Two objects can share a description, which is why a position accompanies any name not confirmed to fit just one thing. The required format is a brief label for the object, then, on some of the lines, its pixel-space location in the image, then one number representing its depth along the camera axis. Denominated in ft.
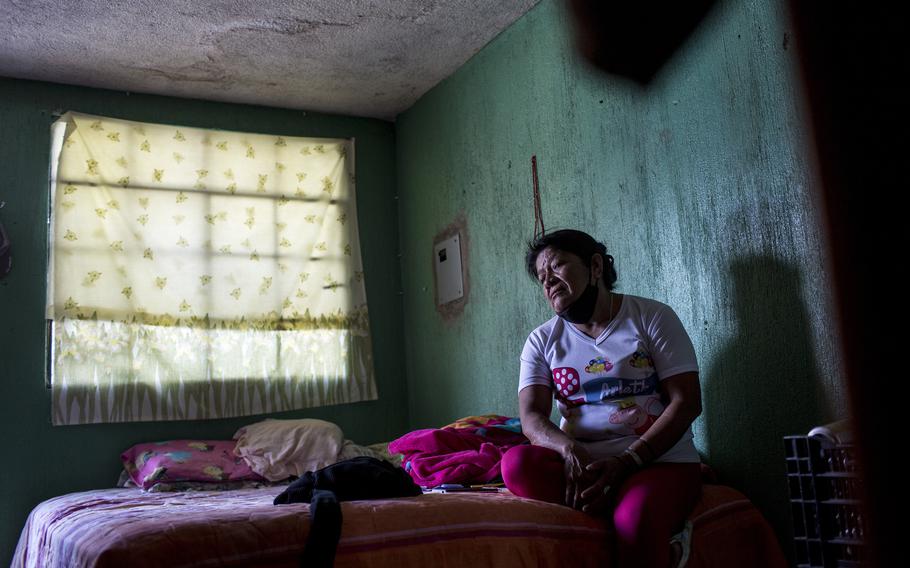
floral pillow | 11.33
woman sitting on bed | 6.72
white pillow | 11.99
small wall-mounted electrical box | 13.57
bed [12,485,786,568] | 5.45
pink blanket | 8.72
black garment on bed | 7.03
